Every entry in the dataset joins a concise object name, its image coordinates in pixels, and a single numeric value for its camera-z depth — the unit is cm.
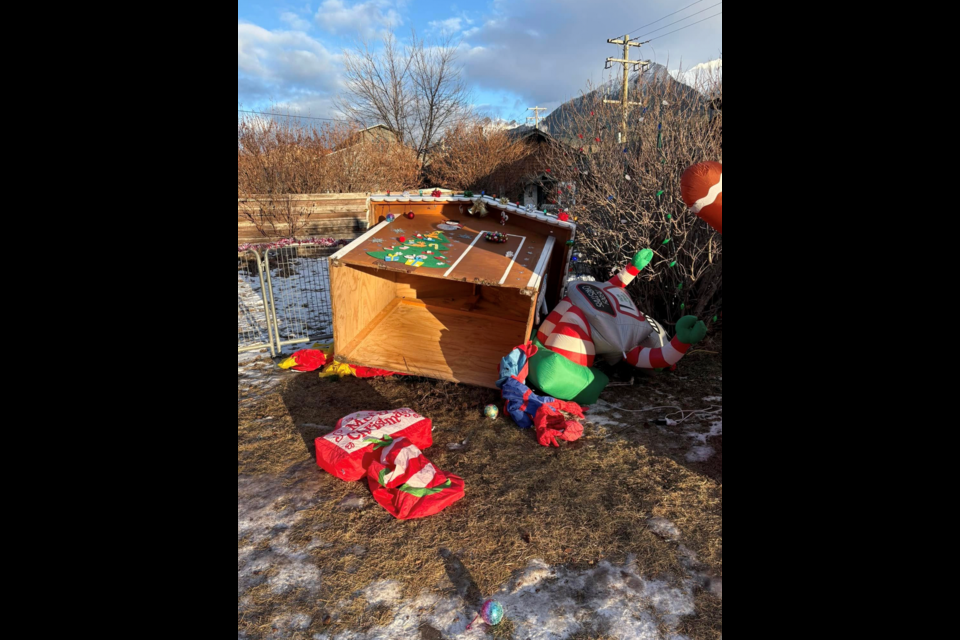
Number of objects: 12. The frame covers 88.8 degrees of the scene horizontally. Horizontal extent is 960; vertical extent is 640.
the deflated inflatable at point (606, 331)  524
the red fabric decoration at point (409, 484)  346
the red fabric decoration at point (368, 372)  579
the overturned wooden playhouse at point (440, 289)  509
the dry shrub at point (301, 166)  1274
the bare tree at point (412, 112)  2130
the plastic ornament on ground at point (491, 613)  257
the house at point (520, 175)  1897
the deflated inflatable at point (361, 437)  383
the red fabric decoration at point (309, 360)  604
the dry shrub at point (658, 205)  641
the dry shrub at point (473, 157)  1873
